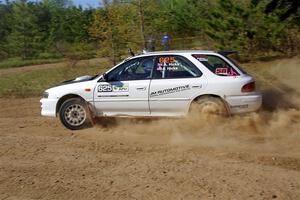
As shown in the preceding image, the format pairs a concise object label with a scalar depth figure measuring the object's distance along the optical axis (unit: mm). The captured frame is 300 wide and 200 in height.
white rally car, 8164
